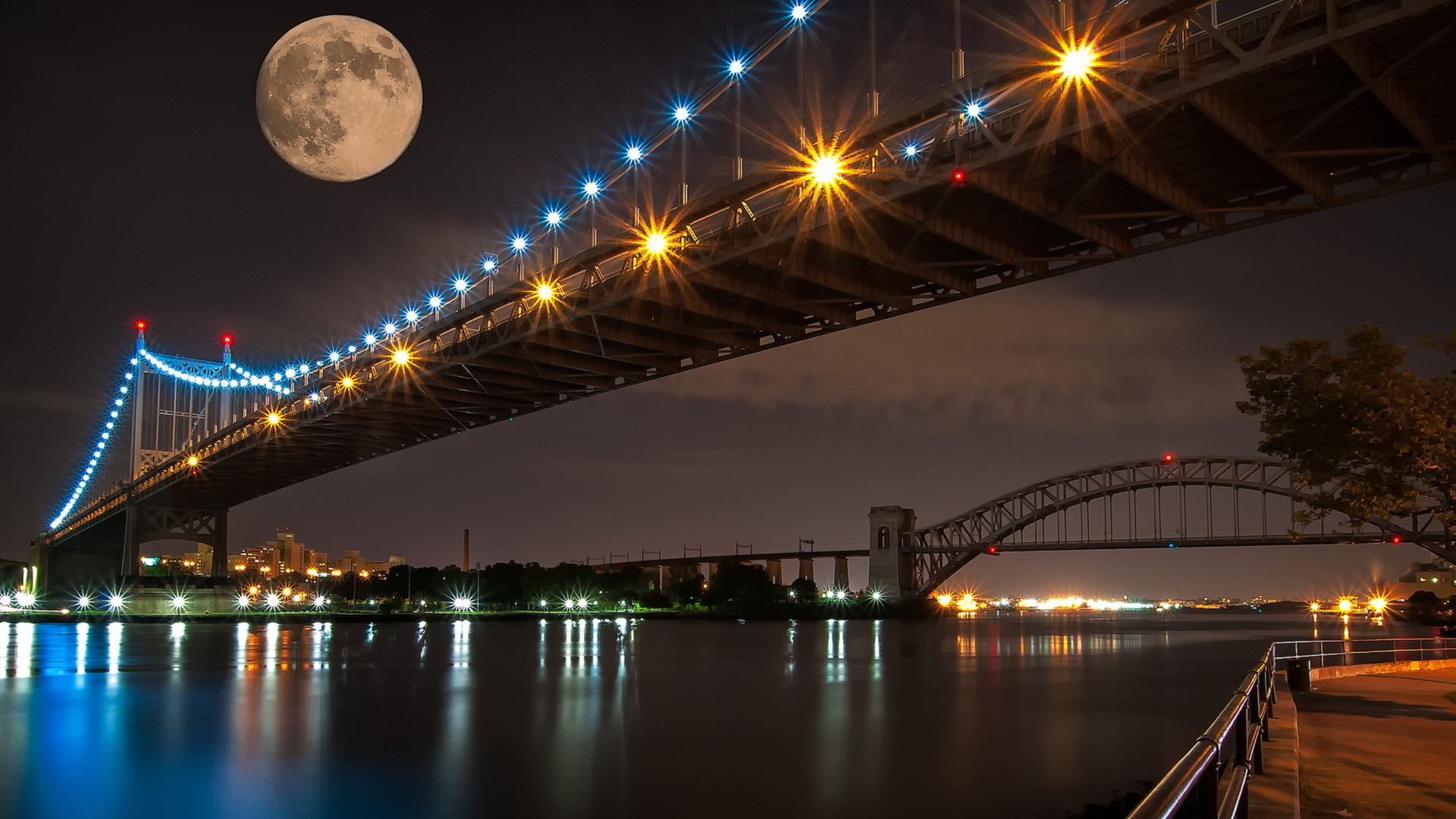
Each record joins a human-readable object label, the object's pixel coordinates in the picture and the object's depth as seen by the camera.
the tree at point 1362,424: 18.88
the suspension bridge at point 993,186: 16.81
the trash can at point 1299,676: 20.53
